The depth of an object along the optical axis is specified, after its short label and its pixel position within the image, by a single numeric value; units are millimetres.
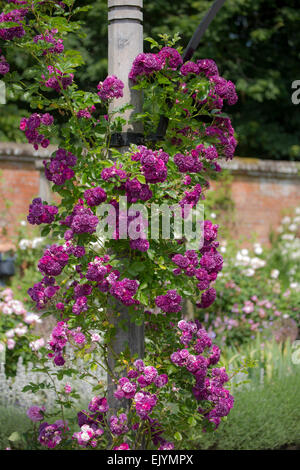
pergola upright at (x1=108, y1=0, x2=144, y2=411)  2812
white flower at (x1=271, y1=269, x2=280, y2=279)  6706
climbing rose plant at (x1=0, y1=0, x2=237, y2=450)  2645
